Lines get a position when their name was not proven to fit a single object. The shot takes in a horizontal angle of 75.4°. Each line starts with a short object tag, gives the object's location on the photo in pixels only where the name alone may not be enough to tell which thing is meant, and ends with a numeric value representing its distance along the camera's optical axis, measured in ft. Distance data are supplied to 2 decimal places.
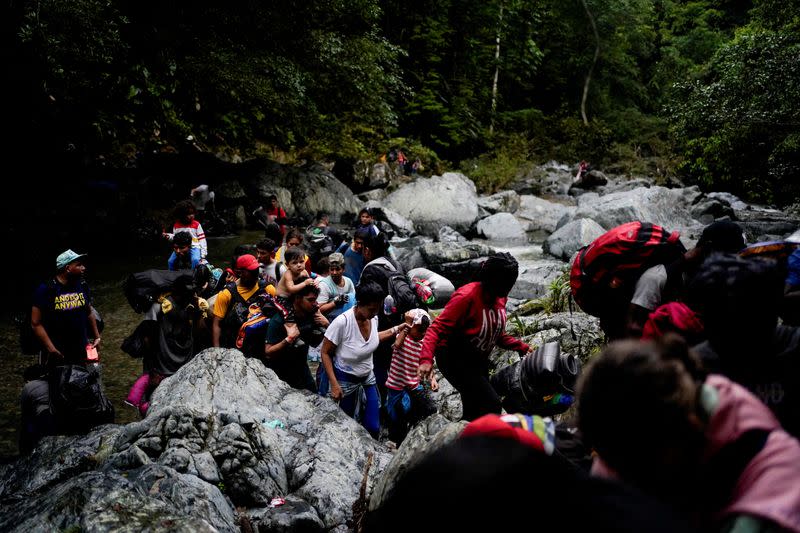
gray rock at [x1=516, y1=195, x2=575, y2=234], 64.75
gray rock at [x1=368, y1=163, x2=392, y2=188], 70.74
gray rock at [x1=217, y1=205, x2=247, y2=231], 52.60
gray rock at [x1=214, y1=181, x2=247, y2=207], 54.39
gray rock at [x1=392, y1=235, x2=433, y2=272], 41.01
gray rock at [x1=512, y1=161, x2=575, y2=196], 85.56
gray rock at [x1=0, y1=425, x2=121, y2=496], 13.01
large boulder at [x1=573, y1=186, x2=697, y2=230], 53.62
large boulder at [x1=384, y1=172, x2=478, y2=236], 62.18
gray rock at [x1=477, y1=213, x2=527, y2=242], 58.90
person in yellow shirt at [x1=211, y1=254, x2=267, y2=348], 17.72
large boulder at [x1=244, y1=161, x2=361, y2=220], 57.47
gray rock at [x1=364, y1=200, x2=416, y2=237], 56.24
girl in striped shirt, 15.17
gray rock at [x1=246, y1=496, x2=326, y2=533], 11.24
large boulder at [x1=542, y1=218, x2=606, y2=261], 46.91
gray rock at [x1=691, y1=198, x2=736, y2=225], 59.06
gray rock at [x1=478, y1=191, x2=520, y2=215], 69.46
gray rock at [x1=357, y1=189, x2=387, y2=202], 67.67
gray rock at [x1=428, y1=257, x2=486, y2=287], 39.63
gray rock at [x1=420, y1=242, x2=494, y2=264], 40.83
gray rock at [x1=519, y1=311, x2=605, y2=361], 19.27
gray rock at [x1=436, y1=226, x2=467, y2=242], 53.31
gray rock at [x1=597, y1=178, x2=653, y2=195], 82.53
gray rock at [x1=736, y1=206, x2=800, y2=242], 48.83
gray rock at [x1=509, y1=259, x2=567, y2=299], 35.50
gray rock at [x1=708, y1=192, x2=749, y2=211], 67.41
